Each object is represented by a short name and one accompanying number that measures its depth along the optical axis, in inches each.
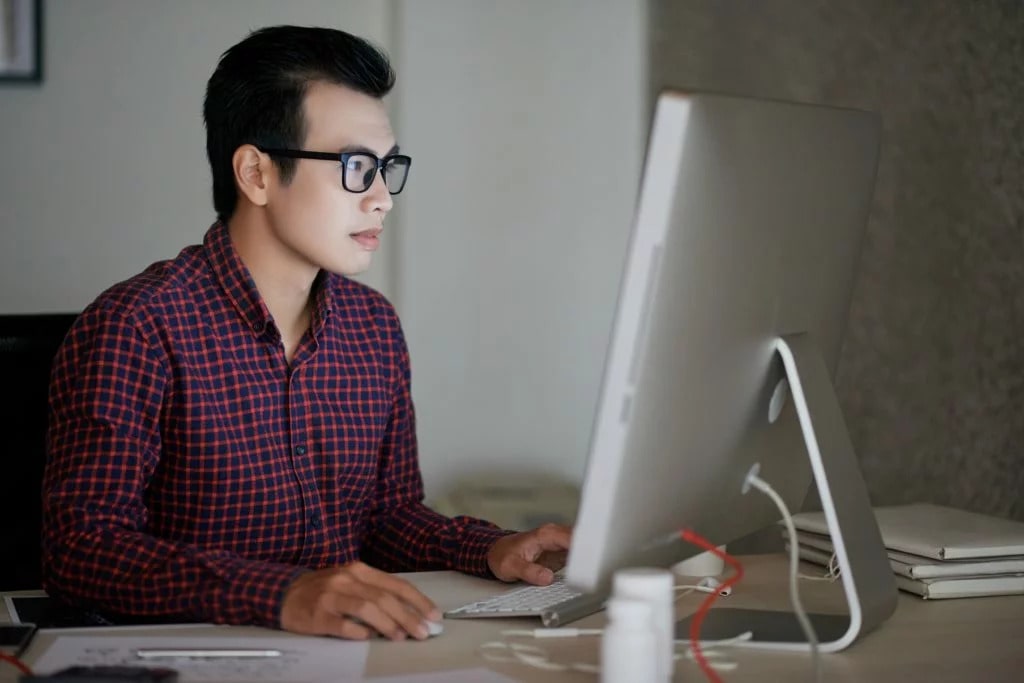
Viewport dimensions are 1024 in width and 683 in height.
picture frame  114.0
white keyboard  53.8
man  58.1
